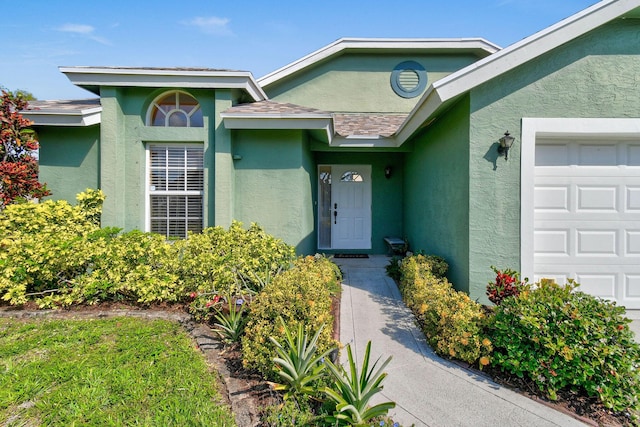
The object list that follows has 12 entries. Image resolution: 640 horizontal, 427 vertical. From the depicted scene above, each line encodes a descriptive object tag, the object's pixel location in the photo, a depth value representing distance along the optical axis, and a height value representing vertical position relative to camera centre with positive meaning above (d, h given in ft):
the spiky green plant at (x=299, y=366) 9.37 -5.20
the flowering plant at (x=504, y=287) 13.69 -3.62
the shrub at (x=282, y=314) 10.87 -4.24
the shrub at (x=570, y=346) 9.59 -4.72
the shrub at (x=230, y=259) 15.84 -2.87
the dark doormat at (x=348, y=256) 30.19 -4.70
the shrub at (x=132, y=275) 15.57 -3.50
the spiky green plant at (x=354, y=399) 8.04 -5.39
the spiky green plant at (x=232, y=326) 12.95 -5.21
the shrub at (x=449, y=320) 11.65 -4.75
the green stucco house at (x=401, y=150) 15.53 +4.32
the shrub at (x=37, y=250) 15.29 -2.14
